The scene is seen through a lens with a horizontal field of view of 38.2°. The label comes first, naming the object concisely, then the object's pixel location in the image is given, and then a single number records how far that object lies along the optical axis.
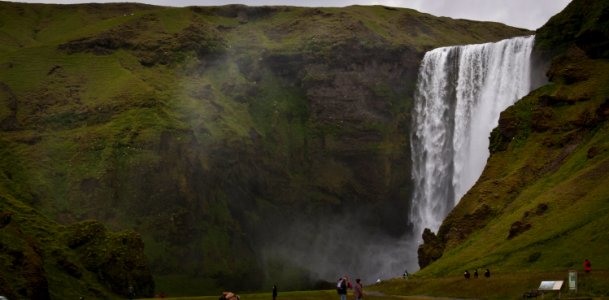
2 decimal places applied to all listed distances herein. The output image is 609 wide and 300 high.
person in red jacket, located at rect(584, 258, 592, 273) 65.78
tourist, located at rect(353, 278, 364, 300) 63.05
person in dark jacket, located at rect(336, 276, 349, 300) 63.20
